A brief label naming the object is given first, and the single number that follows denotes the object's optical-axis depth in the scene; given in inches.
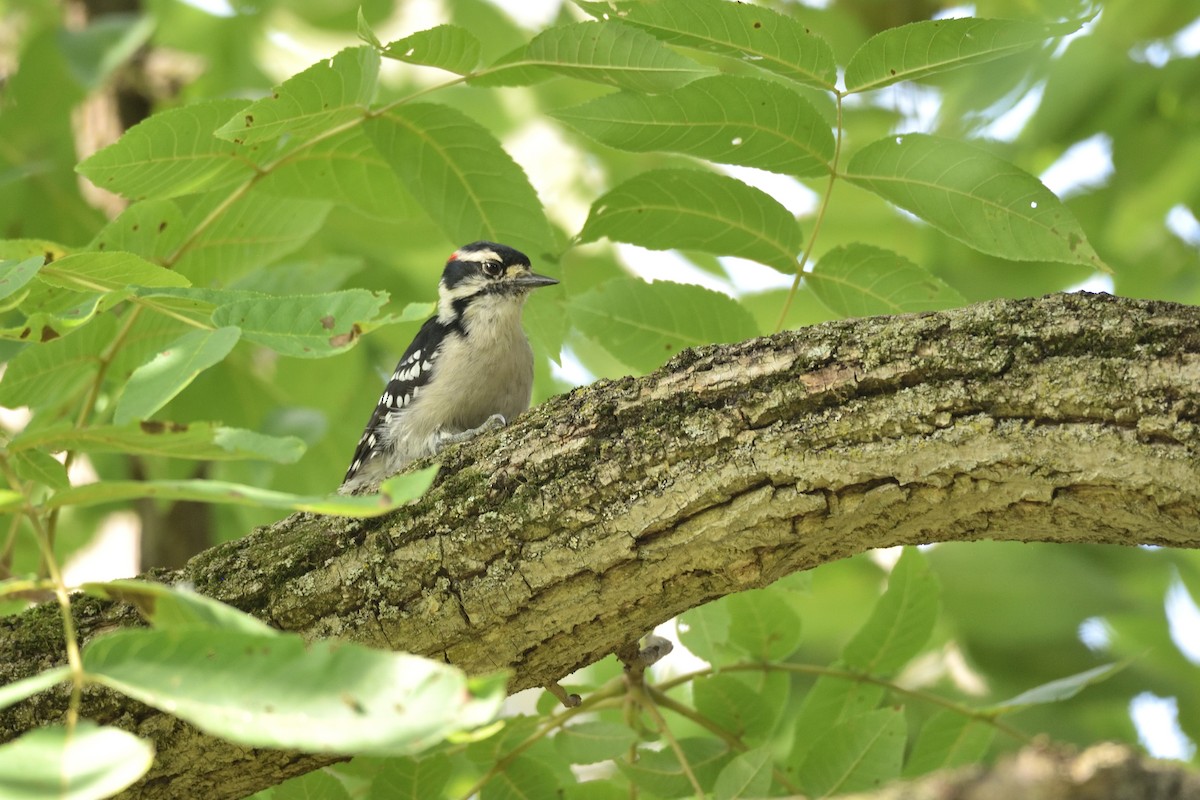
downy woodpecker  462.9
